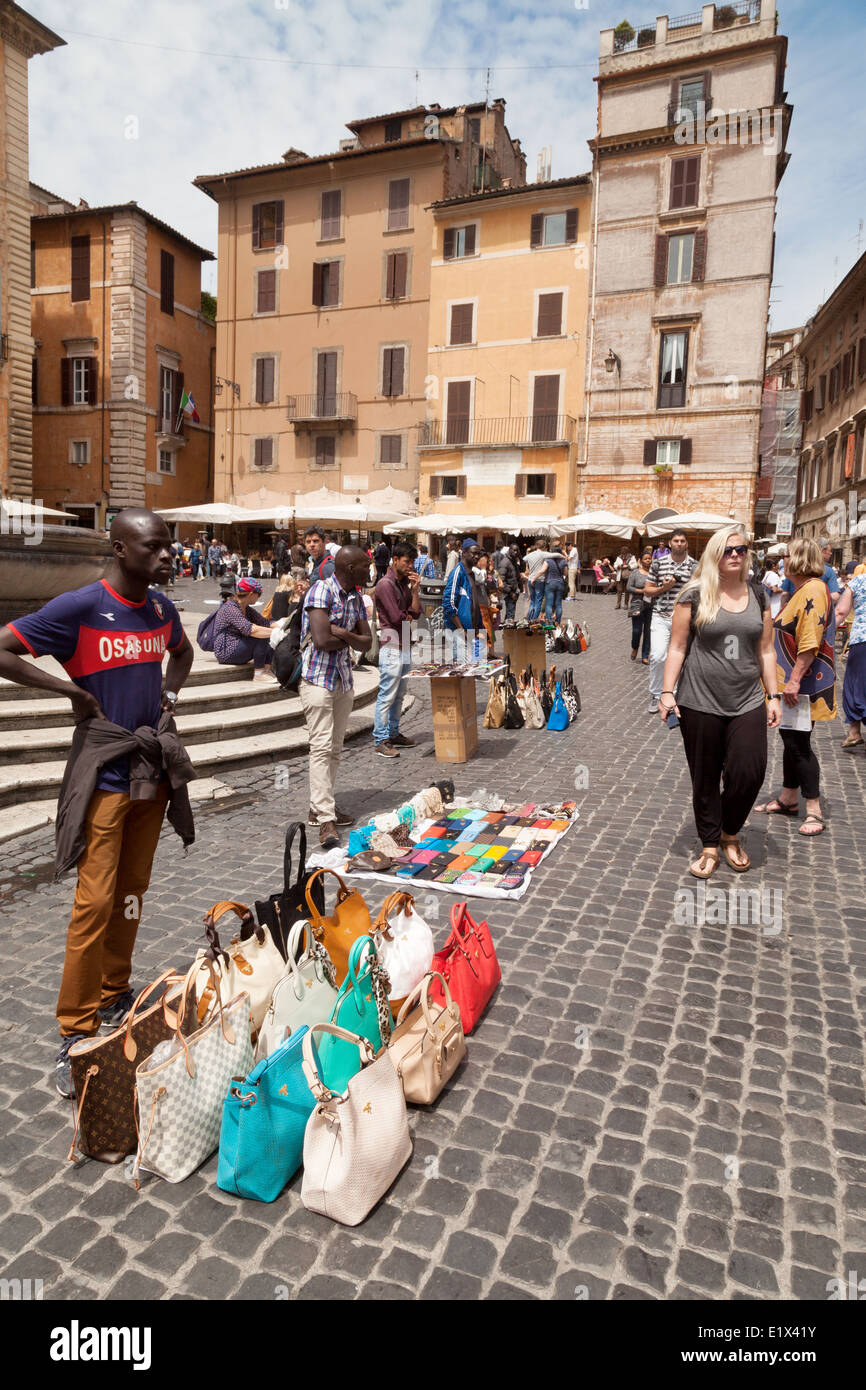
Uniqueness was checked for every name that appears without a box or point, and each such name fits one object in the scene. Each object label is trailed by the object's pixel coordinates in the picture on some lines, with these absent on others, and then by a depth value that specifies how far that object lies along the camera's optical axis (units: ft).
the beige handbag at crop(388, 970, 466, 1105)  9.64
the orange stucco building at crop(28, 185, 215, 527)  113.50
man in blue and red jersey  9.77
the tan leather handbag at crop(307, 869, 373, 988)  11.60
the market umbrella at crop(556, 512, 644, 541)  74.28
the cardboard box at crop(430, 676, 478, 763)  26.14
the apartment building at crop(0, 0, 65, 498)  80.79
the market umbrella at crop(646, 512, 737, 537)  44.20
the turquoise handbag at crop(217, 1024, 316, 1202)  8.33
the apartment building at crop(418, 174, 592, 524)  107.55
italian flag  119.65
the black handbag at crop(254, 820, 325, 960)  11.23
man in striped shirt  29.71
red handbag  11.21
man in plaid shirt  18.71
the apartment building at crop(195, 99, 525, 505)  115.96
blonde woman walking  16.22
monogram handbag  8.75
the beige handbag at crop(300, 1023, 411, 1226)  8.11
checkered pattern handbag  8.62
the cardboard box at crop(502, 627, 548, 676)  35.53
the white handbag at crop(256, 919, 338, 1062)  9.58
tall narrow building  98.32
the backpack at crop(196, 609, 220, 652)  30.09
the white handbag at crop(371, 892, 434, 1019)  11.05
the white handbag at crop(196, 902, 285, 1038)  9.73
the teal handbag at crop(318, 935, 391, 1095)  9.59
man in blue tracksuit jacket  36.96
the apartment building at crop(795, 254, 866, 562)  97.60
